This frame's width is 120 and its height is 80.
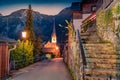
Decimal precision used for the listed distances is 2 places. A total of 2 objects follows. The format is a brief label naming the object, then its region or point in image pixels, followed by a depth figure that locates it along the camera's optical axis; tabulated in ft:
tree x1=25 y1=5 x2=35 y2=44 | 66.88
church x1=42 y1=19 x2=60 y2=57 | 124.89
